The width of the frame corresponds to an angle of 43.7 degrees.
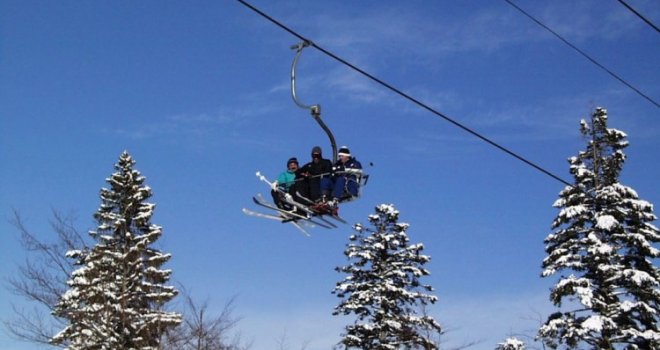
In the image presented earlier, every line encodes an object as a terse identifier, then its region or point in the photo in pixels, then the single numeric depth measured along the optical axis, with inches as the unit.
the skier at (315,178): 633.0
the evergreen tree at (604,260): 1056.8
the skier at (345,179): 628.4
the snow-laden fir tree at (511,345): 1779.0
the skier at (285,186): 645.3
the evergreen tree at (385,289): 1320.1
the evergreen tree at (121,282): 887.7
